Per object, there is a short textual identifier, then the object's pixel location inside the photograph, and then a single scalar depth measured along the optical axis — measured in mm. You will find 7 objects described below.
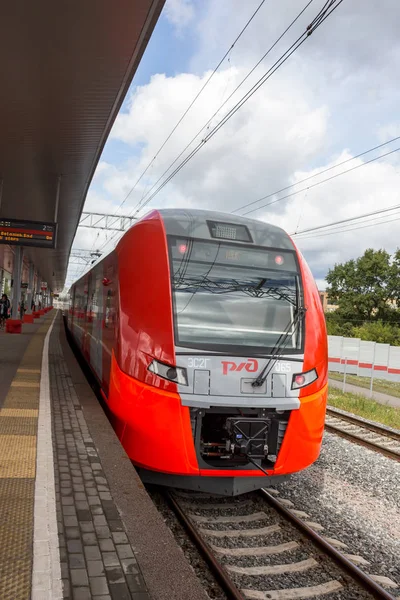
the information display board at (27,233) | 15127
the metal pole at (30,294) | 43709
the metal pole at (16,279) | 23966
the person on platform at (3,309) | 27056
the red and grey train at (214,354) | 4945
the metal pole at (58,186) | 14969
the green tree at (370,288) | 59156
